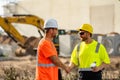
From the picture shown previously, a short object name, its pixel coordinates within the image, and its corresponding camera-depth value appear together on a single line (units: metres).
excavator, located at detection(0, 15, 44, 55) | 27.56
